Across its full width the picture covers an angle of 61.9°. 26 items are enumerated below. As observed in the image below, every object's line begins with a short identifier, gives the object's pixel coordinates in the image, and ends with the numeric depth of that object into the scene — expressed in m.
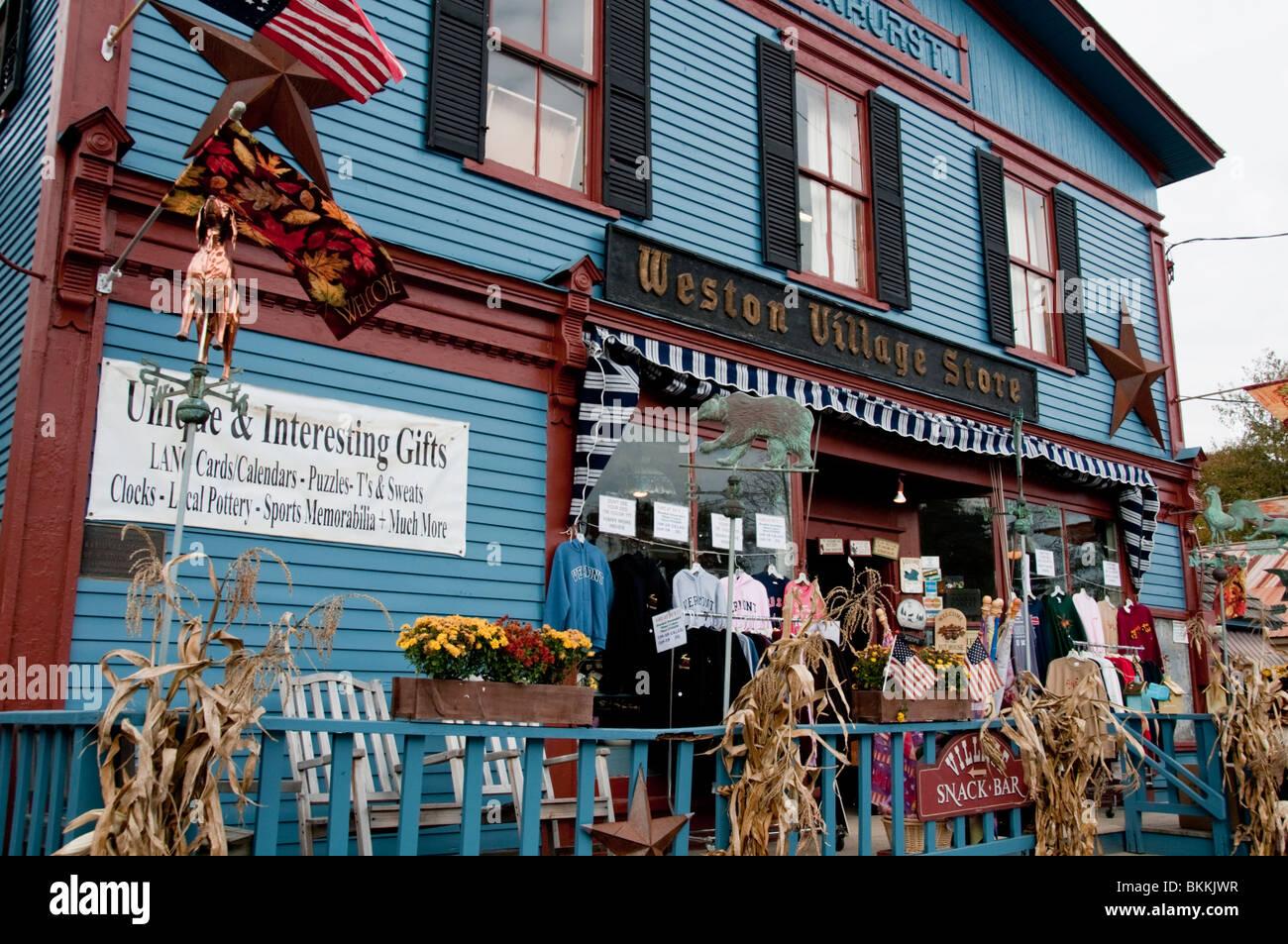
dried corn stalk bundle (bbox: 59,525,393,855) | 3.12
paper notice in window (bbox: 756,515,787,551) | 8.72
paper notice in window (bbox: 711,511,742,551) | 8.36
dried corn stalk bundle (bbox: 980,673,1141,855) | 5.37
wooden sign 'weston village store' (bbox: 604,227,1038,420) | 8.26
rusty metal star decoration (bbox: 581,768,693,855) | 4.11
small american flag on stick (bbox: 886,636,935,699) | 7.12
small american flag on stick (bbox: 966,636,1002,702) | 7.97
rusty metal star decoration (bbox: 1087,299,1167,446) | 12.62
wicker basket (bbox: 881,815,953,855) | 6.03
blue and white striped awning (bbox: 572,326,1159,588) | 7.66
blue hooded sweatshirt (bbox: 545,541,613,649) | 7.20
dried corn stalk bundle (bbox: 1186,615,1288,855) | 6.10
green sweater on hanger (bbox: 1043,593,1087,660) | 10.45
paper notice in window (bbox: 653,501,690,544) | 8.09
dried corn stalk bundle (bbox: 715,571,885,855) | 4.21
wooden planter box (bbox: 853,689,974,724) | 6.32
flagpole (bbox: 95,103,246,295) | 5.39
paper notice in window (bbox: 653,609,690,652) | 7.07
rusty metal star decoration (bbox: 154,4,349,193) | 6.32
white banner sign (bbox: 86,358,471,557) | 5.89
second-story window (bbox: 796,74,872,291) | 9.94
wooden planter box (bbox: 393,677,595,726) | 4.36
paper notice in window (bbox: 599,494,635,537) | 7.78
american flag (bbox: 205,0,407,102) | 5.91
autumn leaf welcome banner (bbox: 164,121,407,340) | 5.27
